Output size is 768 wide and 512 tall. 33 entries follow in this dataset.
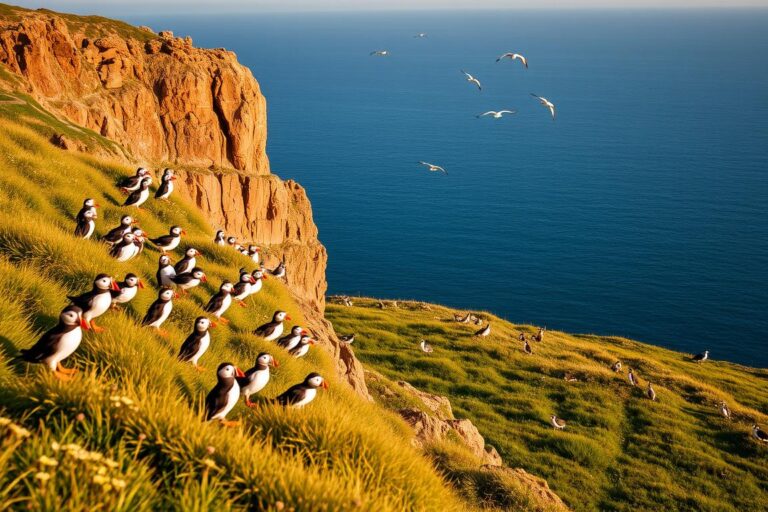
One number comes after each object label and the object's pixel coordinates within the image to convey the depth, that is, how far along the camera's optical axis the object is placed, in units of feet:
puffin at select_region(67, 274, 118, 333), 34.51
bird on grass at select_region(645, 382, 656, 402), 146.43
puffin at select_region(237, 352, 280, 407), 35.42
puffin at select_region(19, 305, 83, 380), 27.58
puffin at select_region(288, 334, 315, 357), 53.52
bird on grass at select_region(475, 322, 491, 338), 182.91
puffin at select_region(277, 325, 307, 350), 53.11
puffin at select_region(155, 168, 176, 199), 77.61
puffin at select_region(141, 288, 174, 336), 41.63
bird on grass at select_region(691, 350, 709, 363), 218.18
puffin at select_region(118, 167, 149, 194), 76.28
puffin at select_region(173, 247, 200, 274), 55.72
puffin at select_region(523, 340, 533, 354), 172.35
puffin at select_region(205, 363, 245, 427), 30.60
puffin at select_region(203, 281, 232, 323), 52.11
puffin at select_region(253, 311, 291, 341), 54.37
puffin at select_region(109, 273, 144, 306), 41.33
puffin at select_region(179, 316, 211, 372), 38.19
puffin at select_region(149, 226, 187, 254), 63.16
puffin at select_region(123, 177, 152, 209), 71.51
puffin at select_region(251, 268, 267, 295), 63.60
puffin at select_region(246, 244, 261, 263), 94.77
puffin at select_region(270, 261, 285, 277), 116.47
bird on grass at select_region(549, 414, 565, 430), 126.62
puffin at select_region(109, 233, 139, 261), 52.21
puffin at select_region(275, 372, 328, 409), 35.83
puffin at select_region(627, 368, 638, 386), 151.53
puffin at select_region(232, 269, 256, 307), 59.12
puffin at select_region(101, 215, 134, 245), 57.06
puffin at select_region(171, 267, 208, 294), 52.95
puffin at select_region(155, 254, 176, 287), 53.11
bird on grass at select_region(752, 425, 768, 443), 129.08
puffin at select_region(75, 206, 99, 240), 56.39
